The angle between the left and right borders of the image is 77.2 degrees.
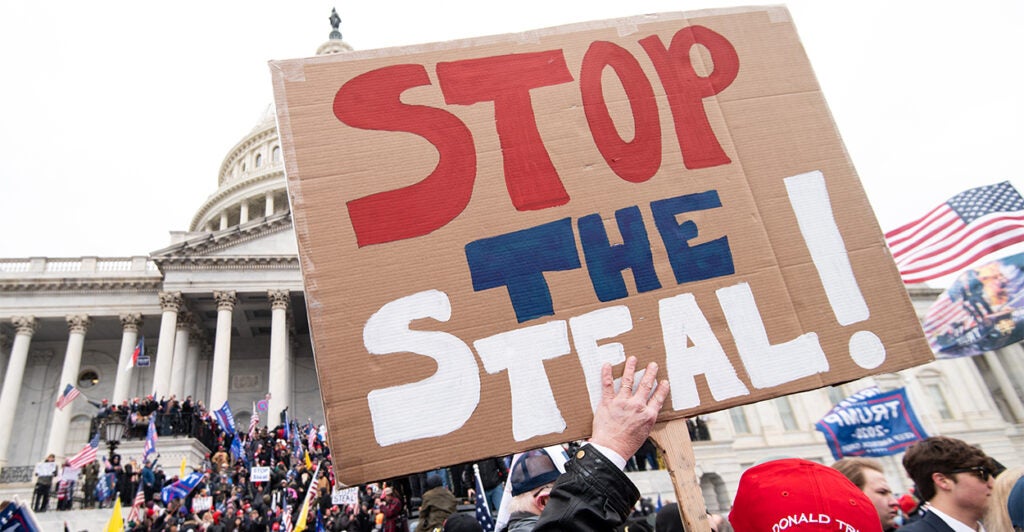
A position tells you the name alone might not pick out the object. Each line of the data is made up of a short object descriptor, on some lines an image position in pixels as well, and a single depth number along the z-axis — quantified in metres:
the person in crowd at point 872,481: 4.34
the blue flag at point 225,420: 21.33
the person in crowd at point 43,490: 16.56
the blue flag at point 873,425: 11.80
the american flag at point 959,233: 10.09
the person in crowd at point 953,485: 3.27
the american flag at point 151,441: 18.73
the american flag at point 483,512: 6.05
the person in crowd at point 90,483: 16.62
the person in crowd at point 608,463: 1.95
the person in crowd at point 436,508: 5.50
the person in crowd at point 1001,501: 3.25
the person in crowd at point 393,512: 7.80
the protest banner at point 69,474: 16.42
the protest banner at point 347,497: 11.72
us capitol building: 30.48
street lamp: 16.94
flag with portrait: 11.00
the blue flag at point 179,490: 13.95
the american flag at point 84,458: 17.22
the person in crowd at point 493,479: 7.42
